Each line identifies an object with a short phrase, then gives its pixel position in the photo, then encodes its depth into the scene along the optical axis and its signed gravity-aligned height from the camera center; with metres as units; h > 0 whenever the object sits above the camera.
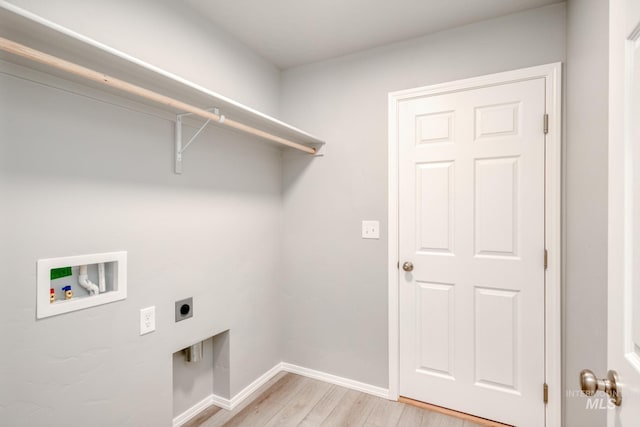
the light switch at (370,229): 2.20 -0.11
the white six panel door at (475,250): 1.79 -0.22
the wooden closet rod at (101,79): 0.93 +0.48
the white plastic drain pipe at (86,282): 1.34 -0.30
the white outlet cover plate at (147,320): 1.55 -0.53
